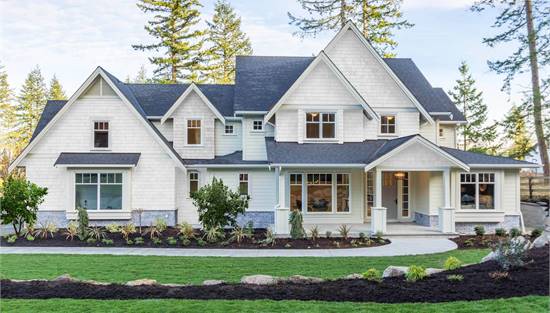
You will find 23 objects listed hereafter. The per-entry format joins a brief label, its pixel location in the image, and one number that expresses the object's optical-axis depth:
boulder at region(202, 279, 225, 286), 7.89
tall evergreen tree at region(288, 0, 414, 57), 32.06
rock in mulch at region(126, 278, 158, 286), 7.70
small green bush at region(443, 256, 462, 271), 8.47
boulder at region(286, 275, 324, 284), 7.93
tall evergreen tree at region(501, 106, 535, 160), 21.23
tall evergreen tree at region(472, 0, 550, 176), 21.64
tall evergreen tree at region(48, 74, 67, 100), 53.56
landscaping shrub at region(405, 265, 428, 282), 7.54
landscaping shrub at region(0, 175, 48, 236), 15.02
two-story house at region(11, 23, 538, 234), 17.58
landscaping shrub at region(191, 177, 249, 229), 15.11
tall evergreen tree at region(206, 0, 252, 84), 40.38
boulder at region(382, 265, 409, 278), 8.15
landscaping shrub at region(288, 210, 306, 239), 15.25
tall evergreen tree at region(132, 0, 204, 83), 36.44
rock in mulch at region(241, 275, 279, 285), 7.78
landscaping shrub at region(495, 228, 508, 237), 16.16
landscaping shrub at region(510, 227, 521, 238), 15.08
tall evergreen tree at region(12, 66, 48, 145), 49.31
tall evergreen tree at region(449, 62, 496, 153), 39.50
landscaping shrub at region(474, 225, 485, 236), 16.26
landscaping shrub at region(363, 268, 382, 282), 7.63
